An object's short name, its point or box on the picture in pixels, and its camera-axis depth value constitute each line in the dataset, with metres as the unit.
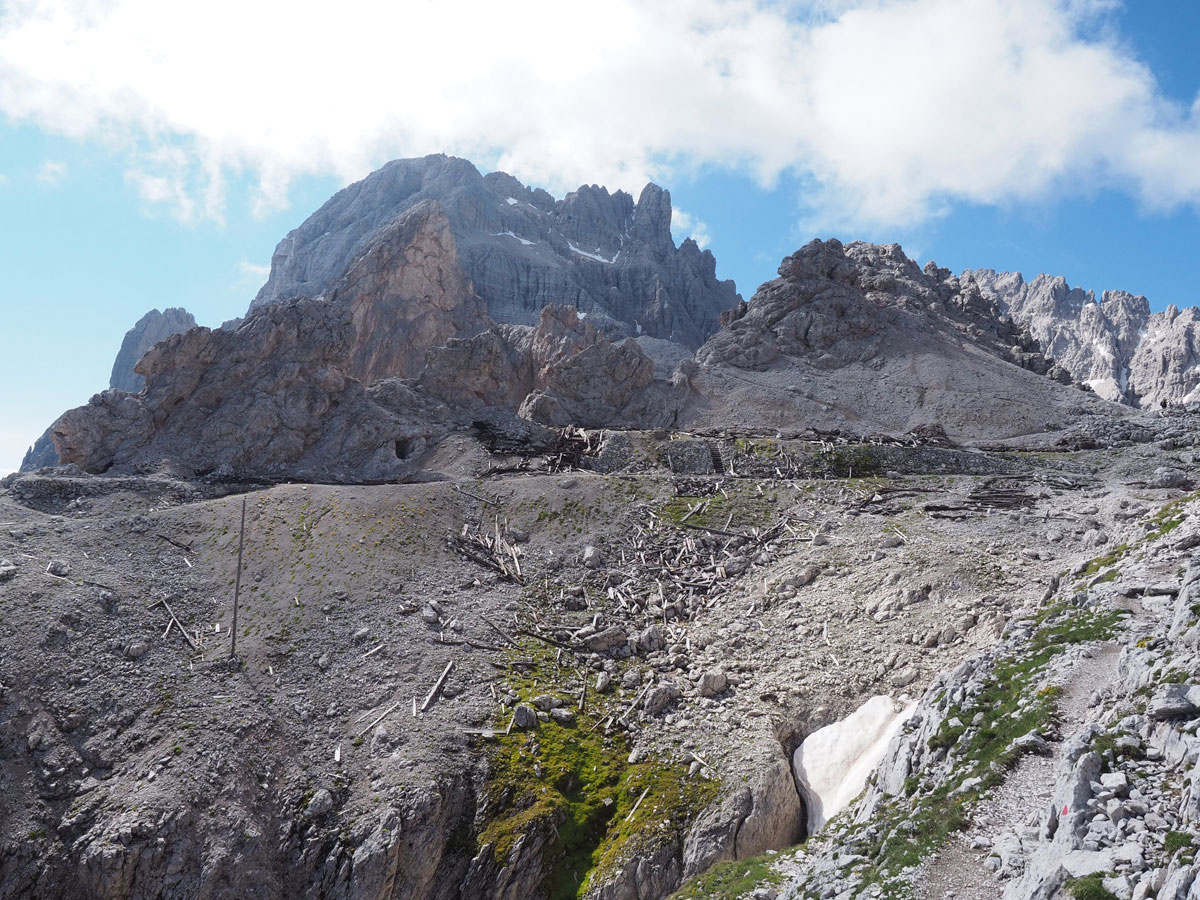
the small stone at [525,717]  30.39
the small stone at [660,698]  31.19
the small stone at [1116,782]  13.55
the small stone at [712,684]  31.44
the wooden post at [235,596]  33.92
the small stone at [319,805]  27.41
